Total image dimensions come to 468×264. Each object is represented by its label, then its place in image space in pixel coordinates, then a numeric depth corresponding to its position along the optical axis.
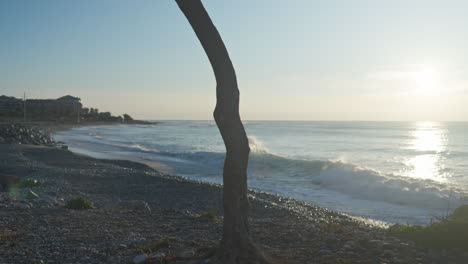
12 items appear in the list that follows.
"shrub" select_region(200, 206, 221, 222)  7.87
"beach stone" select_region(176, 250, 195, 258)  4.99
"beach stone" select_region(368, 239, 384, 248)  5.79
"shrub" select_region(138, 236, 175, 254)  5.41
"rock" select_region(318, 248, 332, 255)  5.35
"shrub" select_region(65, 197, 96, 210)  8.56
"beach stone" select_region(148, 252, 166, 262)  4.88
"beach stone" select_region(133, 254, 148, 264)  4.85
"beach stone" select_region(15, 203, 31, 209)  8.28
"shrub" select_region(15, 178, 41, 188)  11.07
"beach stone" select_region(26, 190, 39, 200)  9.42
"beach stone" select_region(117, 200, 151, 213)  8.82
